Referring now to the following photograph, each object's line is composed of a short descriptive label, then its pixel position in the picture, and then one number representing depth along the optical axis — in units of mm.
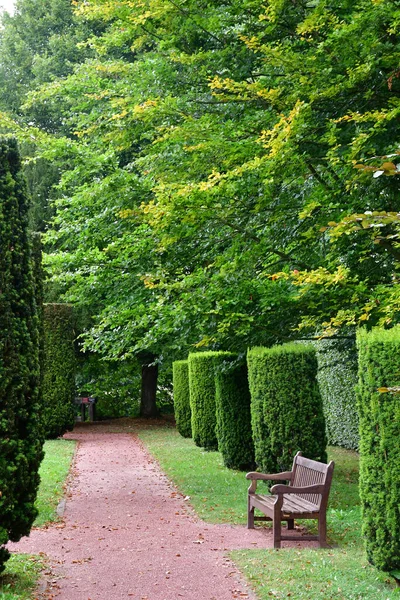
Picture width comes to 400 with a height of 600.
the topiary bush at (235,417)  13969
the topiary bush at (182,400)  22141
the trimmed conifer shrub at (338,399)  17125
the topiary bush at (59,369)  20672
